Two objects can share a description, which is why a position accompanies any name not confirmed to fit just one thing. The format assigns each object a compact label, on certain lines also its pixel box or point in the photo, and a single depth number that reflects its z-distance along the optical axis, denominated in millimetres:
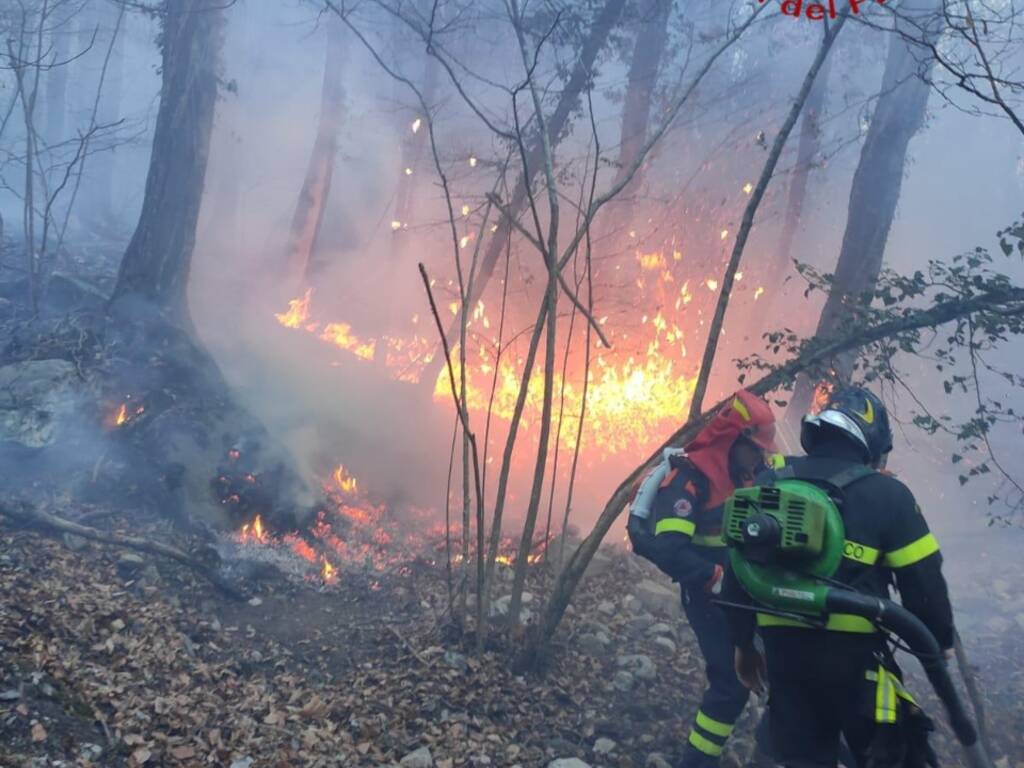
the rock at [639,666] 5637
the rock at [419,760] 4117
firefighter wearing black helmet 2973
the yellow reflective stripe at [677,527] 4168
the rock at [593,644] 5848
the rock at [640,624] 6469
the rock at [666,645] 6160
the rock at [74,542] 6148
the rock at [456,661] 5115
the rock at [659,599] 6898
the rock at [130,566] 5984
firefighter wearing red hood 4148
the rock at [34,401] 7566
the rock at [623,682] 5414
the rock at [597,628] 6184
